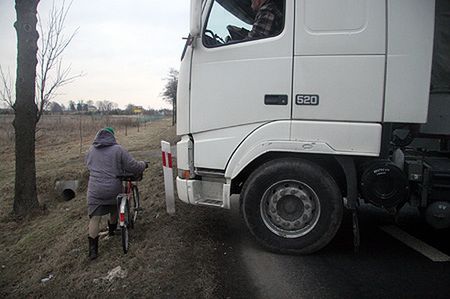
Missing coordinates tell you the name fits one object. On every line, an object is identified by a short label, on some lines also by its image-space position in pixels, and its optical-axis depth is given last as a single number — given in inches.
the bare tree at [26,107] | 291.7
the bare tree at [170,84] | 1491.1
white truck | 149.2
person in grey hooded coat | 185.3
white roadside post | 214.8
